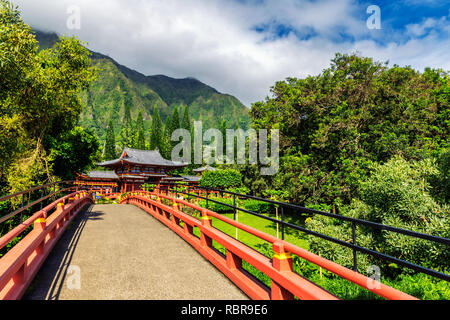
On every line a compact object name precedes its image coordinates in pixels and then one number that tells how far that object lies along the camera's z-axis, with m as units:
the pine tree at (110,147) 82.14
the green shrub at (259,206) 42.94
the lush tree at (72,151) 21.23
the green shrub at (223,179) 46.62
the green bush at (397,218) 11.24
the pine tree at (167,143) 80.81
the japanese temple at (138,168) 43.91
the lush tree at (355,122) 19.82
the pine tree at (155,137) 82.50
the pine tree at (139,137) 85.20
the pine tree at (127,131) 98.26
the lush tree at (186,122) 89.99
